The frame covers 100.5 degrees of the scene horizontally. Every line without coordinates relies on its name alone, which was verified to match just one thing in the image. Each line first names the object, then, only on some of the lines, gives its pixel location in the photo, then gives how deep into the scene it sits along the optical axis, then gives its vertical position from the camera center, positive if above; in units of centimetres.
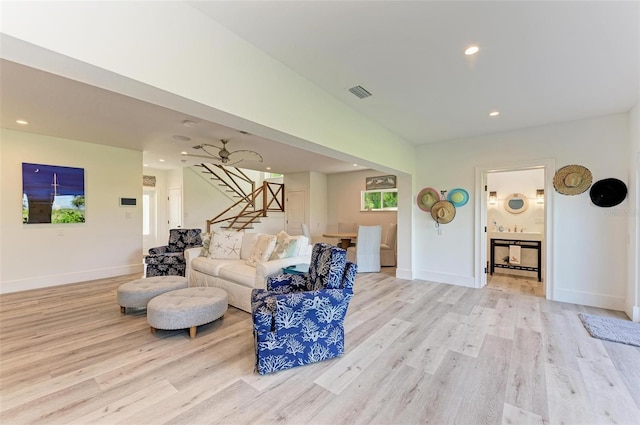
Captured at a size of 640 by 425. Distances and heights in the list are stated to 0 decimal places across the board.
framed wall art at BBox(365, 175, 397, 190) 741 +80
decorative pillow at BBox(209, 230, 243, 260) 438 -59
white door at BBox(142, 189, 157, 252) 862 -21
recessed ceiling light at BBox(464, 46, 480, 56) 217 +133
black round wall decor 352 +24
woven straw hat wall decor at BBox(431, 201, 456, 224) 478 -3
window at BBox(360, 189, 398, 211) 746 +30
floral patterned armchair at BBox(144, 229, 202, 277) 471 -82
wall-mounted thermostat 542 +18
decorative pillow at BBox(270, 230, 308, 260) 368 -51
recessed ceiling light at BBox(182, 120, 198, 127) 375 +126
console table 524 -77
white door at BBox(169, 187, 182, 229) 827 +9
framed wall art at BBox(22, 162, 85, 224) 443 +29
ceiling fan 458 +120
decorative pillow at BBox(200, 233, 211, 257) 452 -61
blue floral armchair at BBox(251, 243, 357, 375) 213 -91
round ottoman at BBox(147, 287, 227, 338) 264 -102
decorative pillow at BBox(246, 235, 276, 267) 378 -58
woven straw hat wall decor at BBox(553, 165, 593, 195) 376 +44
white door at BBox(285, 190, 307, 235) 833 +2
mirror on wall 571 +16
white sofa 342 -84
